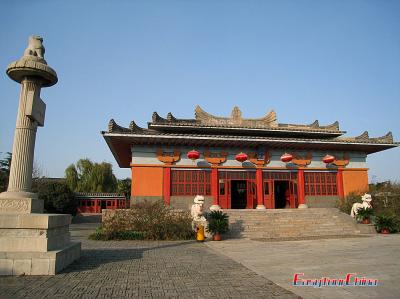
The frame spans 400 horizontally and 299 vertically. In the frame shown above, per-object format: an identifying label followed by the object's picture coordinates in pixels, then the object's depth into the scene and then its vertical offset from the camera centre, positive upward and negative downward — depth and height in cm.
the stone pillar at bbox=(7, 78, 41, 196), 645 +103
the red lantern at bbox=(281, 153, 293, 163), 1844 +269
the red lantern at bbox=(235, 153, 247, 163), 1808 +262
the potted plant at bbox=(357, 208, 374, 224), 1539 -46
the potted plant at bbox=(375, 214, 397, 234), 1464 -88
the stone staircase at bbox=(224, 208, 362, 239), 1420 -95
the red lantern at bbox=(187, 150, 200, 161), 1744 +262
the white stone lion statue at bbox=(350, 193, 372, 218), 1575 +2
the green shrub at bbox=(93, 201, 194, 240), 1254 -88
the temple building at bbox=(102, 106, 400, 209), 1747 +251
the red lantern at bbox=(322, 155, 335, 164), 1902 +269
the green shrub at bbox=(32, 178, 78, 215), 2625 +46
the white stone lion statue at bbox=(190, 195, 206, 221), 1320 -29
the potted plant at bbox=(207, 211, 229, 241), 1260 -87
